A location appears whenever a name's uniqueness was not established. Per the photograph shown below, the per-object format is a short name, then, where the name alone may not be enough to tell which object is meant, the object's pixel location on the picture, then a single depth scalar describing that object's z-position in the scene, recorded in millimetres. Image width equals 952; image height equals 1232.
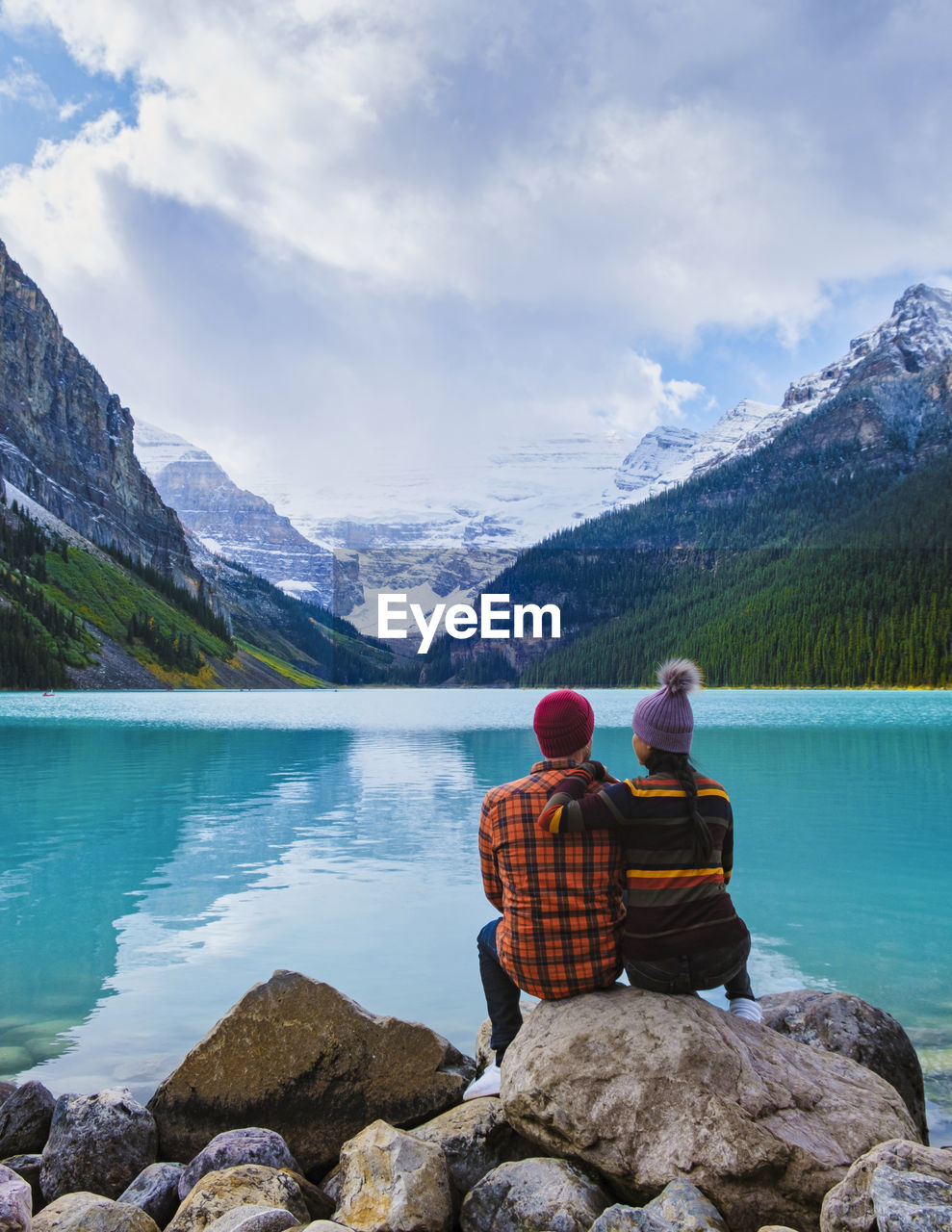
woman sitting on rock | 4871
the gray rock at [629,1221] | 3809
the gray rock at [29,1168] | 5562
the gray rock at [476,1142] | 5102
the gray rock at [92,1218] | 4492
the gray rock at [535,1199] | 4289
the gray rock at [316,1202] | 4930
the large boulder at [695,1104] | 4336
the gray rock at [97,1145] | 5508
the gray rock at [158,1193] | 5074
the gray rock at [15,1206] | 4039
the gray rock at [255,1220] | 4172
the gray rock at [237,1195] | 4520
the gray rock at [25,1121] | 6027
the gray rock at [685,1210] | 3814
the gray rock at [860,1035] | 6160
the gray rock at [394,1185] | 4531
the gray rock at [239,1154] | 5109
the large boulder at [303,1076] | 6016
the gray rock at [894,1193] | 3457
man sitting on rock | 5027
